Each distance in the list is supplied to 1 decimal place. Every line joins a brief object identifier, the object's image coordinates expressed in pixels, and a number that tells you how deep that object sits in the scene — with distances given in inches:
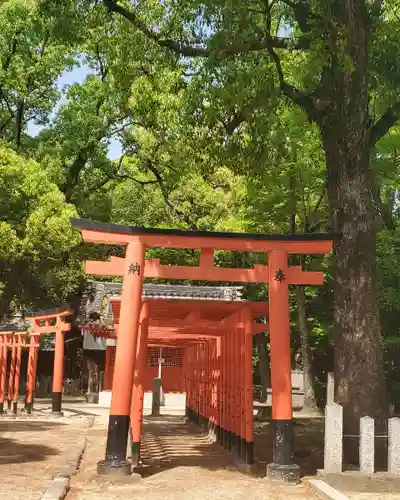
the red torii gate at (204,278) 353.7
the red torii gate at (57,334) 783.1
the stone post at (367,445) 350.3
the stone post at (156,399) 881.5
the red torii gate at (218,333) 408.0
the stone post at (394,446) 350.9
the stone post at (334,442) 348.2
